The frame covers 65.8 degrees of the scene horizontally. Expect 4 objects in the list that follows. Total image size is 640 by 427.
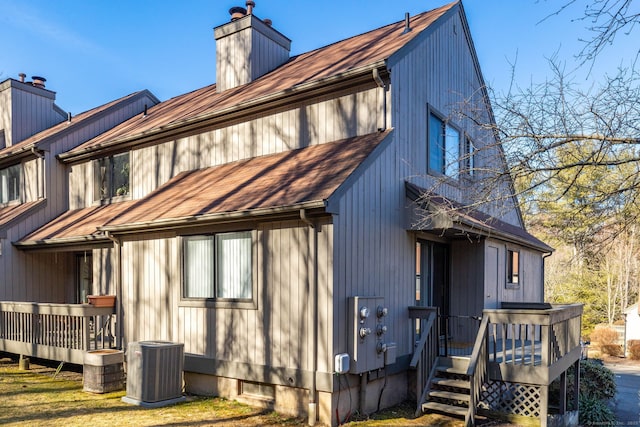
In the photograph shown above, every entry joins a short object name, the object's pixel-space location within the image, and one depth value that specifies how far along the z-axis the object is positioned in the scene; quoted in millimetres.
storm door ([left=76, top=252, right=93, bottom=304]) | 13812
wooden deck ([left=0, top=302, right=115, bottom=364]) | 9891
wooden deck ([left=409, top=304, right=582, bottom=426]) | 7523
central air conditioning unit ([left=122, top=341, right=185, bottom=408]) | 7973
